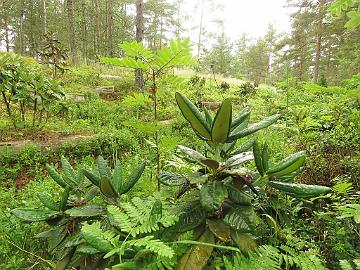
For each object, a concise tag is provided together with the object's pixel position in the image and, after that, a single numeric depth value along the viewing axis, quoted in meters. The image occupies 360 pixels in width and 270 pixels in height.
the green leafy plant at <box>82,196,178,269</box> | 1.15
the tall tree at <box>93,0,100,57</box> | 20.95
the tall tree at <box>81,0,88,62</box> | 20.67
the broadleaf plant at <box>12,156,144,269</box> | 1.57
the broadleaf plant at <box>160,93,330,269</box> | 1.32
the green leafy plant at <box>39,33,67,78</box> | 10.87
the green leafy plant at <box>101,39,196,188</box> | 1.72
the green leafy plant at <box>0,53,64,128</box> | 5.79
